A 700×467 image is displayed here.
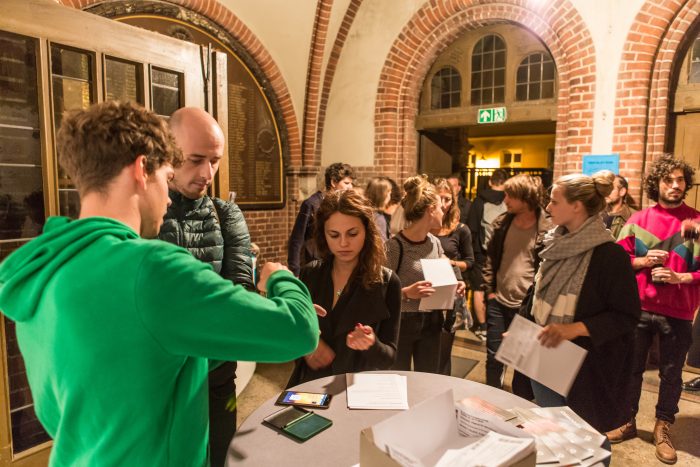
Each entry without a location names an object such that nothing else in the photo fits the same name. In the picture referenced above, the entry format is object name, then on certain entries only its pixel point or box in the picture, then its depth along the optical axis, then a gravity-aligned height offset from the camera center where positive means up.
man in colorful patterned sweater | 2.92 -0.59
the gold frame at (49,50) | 2.21 +0.76
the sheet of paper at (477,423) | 1.07 -0.55
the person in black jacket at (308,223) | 3.82 -0.26
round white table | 1.28 -0.74
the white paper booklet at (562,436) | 1.25 -0.72
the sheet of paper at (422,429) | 0.95 -0.52
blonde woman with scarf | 2.13 -0.53
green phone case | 1.40 -0.73
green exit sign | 5.58 +0.95
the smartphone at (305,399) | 1.58 -0.73
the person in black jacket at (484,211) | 5.24 -0.21
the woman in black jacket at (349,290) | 1.99 -0.44
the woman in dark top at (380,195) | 4.36 -0.03
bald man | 1.84 -0.14
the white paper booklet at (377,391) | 1.59 -0.73
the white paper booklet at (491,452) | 0.93 -0.55
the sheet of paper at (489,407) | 1.46 -0.70
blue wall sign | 4.51 +0.30
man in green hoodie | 0.90 -0.25
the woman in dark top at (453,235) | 3.66 -0.35
